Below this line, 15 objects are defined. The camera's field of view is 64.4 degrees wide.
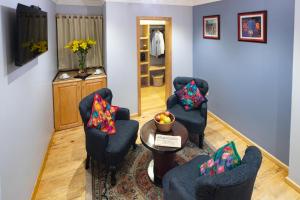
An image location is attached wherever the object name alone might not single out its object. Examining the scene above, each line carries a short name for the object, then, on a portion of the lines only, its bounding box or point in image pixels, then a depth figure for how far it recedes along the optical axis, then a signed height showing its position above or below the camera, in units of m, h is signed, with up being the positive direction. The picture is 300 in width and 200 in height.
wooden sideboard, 4.07 -0.48
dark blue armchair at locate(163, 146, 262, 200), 1.53 -0.77
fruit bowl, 2.82 -0.65
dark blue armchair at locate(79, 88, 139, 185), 2.69 -0.87
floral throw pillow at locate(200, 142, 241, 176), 1.77 -0.71
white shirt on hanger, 6.92 +0.69
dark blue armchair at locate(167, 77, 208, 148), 3.43 -0.70
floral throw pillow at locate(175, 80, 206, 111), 3.73 -0.46
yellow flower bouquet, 4.20 +0.36
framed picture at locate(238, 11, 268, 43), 3.14 +0.56
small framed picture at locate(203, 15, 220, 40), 4.19 +0.73
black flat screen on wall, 1.98 +0.34
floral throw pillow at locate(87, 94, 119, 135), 2.82 -0.59
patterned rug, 2.57 -1.31
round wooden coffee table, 2.51 -0.88
